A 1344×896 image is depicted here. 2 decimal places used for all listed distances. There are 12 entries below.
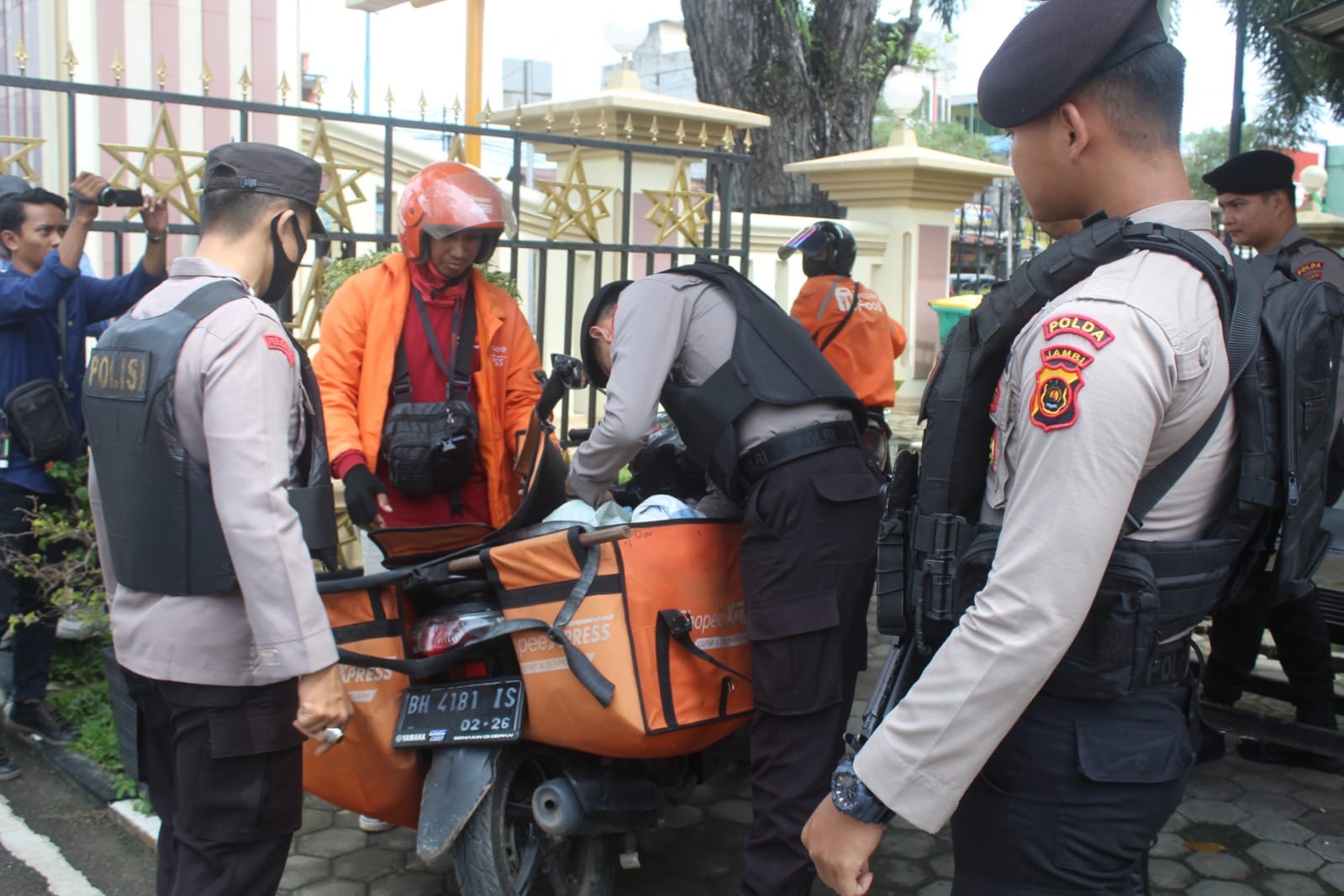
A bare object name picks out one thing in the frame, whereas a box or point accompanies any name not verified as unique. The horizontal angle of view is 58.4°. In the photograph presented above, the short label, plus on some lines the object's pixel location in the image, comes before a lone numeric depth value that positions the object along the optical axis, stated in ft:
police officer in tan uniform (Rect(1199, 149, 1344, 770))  13.78
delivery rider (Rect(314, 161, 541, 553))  11.61
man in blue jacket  12.64
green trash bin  35.09
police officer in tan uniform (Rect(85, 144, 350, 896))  7.21
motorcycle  9.09
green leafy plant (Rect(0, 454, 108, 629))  12.93
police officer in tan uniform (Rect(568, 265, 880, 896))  9.51
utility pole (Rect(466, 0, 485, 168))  18.35
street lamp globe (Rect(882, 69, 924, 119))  33.40
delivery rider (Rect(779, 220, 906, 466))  18.70
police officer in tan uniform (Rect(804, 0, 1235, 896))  4.82
